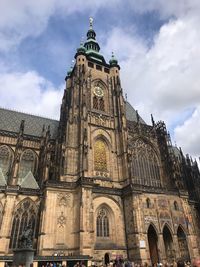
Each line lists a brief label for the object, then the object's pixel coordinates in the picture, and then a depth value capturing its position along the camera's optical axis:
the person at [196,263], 5.43
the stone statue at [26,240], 18.68
